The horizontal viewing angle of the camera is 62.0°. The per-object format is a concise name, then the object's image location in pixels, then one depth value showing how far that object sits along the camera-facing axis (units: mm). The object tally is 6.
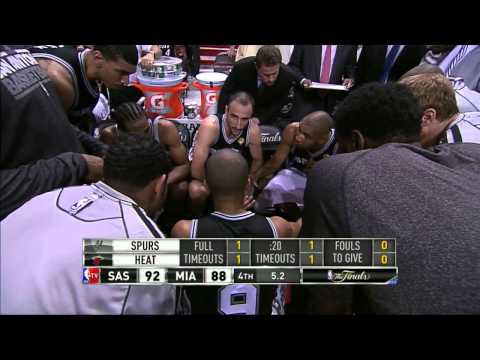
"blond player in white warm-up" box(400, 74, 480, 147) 1118
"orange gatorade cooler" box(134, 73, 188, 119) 1409
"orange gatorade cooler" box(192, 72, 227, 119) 1329
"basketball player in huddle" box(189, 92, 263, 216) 1303
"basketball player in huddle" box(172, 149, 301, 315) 1030
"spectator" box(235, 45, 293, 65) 1140
